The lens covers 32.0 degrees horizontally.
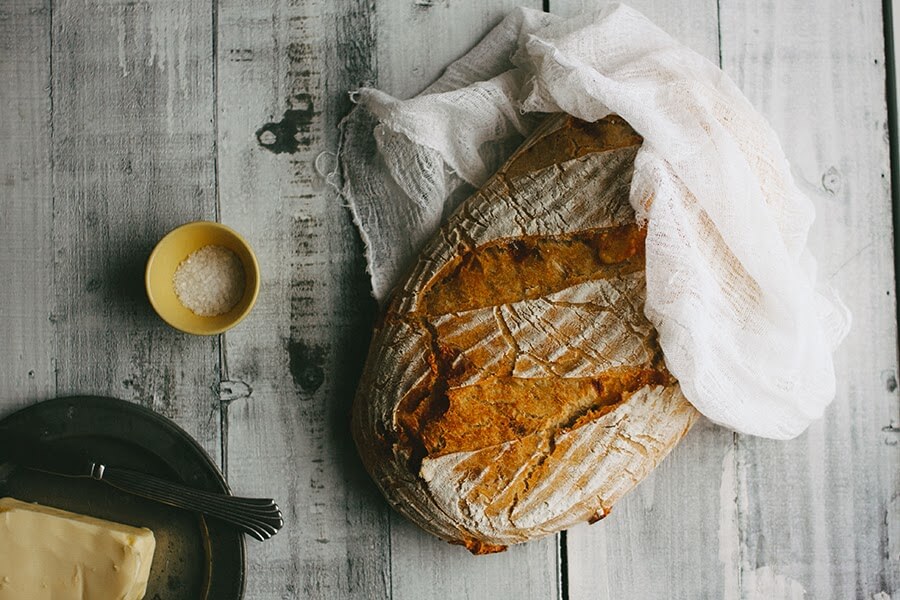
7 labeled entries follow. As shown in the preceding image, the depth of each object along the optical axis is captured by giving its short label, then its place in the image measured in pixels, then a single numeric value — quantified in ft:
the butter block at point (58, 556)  3.10
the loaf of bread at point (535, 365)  3.01
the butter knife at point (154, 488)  3.15
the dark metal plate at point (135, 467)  3.19
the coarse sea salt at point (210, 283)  3.15
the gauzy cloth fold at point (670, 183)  2.97
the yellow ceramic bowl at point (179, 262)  3.11
